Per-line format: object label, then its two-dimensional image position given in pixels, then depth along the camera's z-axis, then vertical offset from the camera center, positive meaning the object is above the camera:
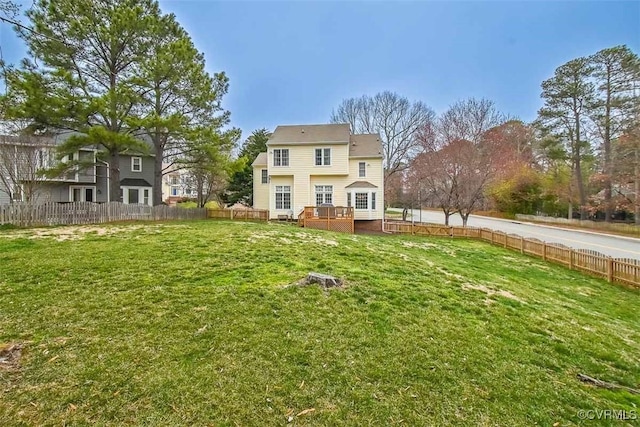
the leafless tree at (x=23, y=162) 14.69 +2.46
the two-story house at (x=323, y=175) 21.44 +2.63
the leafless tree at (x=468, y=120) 22.49 +7.29
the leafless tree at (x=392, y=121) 32.94 +10.23
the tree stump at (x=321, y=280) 5.58 -1.32
